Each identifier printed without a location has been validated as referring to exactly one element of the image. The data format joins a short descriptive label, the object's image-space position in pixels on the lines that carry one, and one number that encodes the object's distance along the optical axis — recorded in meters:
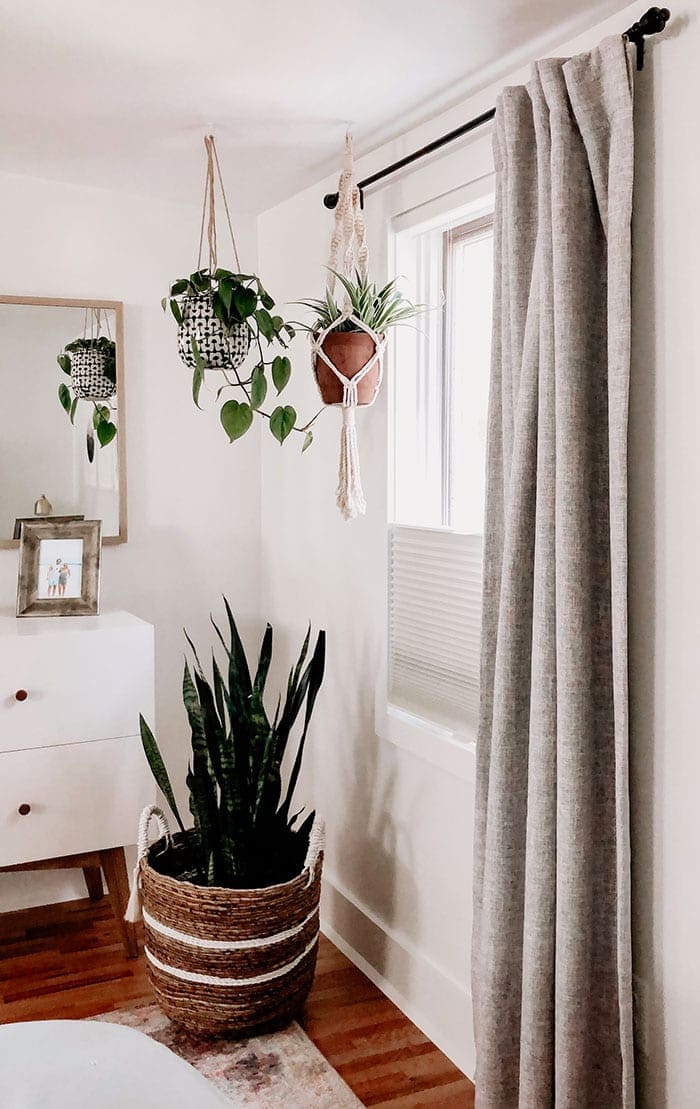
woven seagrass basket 2.45
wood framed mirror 3.07
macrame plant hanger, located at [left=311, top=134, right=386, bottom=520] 2.41
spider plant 2.40
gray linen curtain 1.77
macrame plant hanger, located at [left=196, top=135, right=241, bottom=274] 2.69
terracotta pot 2.40
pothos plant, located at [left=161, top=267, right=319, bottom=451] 2.49
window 2.50
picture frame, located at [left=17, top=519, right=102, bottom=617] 3.01
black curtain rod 1.71
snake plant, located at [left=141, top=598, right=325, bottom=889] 2.59
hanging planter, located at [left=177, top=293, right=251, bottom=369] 2.61
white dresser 2.72
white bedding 1.09
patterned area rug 2.29
